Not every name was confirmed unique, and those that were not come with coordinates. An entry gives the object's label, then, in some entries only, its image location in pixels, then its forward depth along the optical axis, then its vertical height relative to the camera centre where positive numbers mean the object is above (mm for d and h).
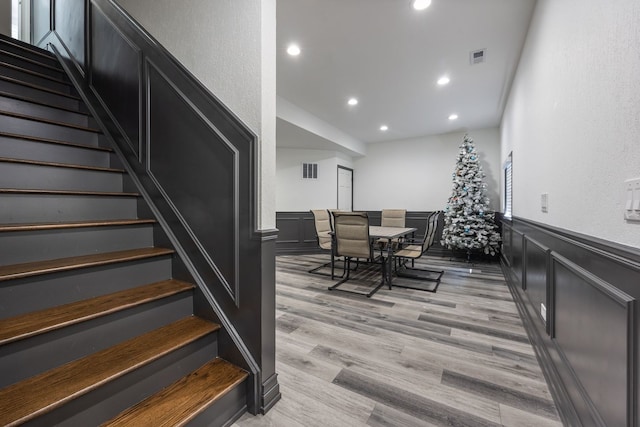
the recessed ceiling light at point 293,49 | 2904 +1877
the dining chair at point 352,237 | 3342 -304
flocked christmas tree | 5082 +42
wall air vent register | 6516 +1093
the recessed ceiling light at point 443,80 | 3561 +1865
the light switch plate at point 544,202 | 1920 +95
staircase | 984 -439
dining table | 3422 -283
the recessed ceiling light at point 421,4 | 2208 +1813
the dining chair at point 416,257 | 3625 -816
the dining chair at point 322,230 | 4375 -287
